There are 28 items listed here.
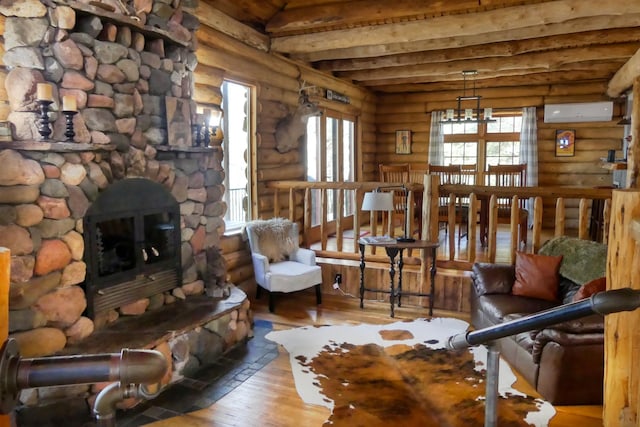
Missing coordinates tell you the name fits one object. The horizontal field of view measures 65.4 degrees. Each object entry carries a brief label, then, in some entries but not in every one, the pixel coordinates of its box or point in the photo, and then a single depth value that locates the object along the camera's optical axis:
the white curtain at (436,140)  9.09
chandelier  8.55
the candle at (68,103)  2.94
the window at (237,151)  5.40
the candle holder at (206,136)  4.27
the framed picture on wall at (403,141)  9.45
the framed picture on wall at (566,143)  8.33
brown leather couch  3.11
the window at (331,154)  7.23
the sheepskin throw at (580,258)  3.90
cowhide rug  3.00
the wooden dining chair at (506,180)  6.67
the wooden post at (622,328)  2.10
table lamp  4.73
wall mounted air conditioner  7.95
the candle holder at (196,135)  4.18
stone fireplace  2.84
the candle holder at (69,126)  2.98
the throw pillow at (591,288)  3.26
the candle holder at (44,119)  2.83
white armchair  4.93
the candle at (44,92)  2.79
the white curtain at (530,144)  8.38
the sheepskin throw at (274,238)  5.22
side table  4.90
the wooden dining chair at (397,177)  6.60
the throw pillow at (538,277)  4.06
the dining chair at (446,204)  6.38
